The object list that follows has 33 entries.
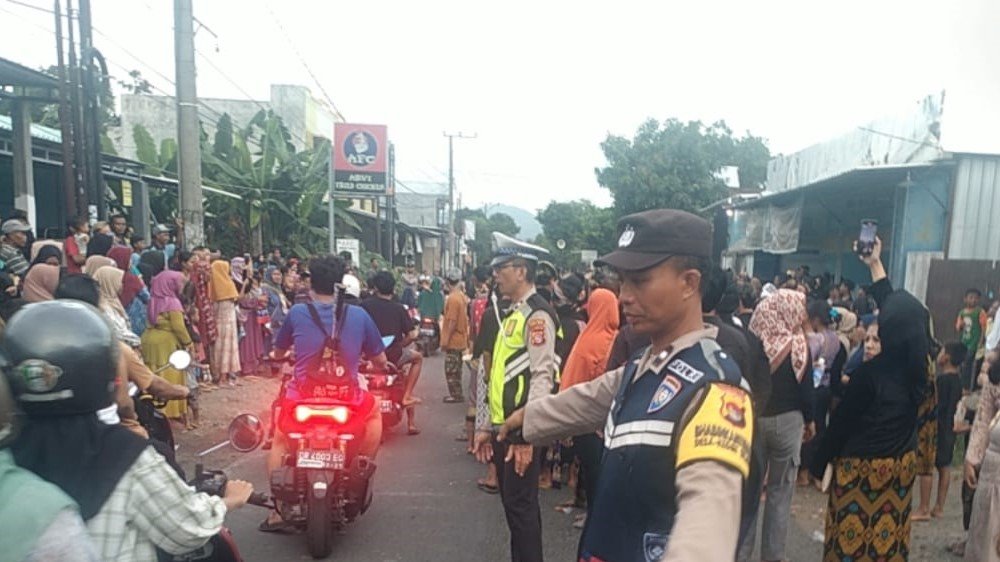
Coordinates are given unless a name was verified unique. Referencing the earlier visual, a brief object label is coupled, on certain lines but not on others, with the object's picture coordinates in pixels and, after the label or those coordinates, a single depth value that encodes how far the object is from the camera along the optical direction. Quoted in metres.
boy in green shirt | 9.23
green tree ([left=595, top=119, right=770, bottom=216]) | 27.45
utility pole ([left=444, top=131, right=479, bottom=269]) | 36.03
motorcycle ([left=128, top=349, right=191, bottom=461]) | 3.40
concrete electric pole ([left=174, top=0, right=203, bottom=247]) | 9.30
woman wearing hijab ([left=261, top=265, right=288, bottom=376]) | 10.52
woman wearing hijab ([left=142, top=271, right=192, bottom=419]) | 6.62
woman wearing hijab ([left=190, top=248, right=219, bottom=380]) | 8.37
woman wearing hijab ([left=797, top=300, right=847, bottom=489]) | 5.75
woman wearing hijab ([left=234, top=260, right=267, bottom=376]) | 10.05
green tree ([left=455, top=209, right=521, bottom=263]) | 65.04
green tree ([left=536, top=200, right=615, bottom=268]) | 37.91
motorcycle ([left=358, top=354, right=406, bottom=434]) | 5.88
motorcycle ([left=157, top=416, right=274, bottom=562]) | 2.17
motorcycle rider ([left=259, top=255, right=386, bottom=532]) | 4.33
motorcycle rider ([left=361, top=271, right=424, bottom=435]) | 6.79
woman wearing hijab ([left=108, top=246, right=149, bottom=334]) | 6.88
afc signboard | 20.42
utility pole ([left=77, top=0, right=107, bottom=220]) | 9.56
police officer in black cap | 1.35
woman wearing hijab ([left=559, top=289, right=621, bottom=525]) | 4.25
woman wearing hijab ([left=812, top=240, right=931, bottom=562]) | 3.56
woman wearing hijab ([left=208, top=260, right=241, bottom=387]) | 9.05
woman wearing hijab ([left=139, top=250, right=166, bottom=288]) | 7.39
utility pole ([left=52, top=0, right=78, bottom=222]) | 9.64
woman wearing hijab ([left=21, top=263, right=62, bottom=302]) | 5.55
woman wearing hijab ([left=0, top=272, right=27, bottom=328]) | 4.81
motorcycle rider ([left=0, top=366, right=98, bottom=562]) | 1.36
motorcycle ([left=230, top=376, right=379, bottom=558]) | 4.02
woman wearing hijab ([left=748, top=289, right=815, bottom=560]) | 3.90
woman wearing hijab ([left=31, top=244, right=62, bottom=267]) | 5.95
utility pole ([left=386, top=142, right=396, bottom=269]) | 28.74
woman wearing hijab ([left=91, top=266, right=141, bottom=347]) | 5.44
